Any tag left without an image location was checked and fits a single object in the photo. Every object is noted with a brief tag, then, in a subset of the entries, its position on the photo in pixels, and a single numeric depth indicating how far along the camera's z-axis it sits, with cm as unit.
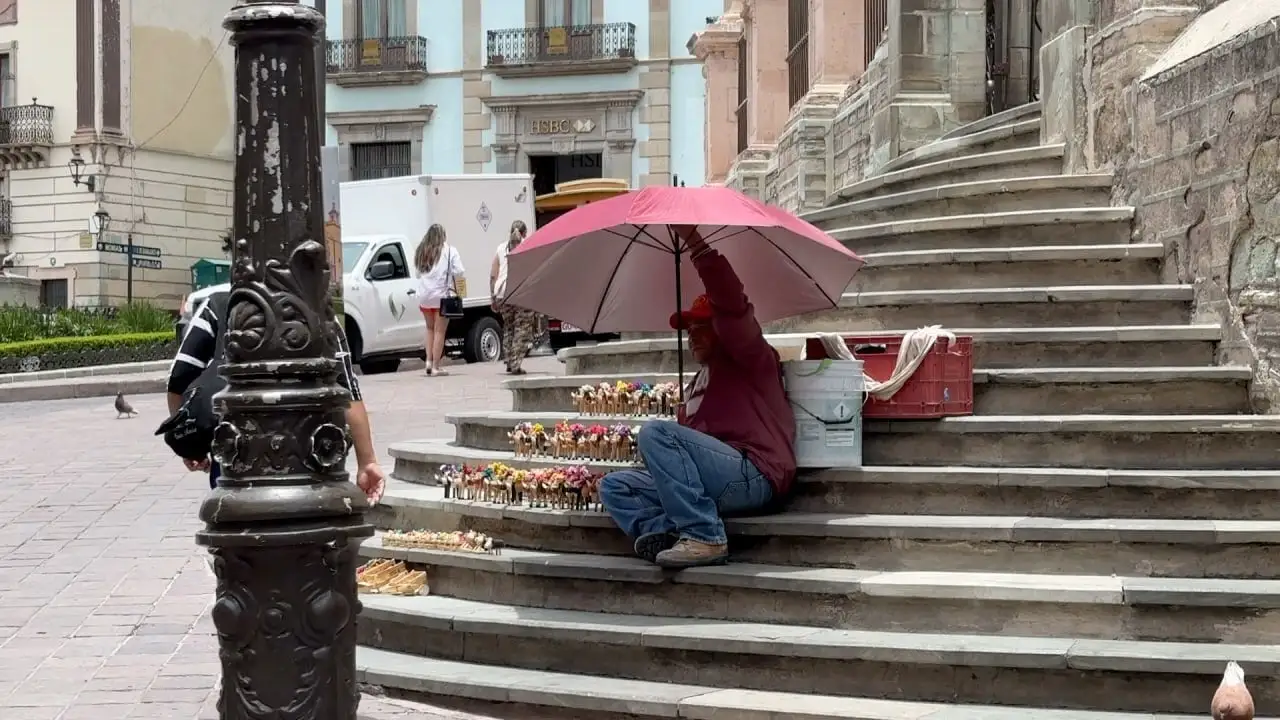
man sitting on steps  668
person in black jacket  607
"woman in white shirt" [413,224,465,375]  1856
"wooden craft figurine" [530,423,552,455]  824
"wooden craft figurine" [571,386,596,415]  854
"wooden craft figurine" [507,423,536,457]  831
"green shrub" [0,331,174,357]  2395
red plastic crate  728
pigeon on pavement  1670
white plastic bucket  705
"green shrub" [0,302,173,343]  2589
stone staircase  594
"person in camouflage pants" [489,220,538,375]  1734
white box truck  2081
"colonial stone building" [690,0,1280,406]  745
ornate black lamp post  409
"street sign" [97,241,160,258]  3353
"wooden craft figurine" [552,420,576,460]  799
